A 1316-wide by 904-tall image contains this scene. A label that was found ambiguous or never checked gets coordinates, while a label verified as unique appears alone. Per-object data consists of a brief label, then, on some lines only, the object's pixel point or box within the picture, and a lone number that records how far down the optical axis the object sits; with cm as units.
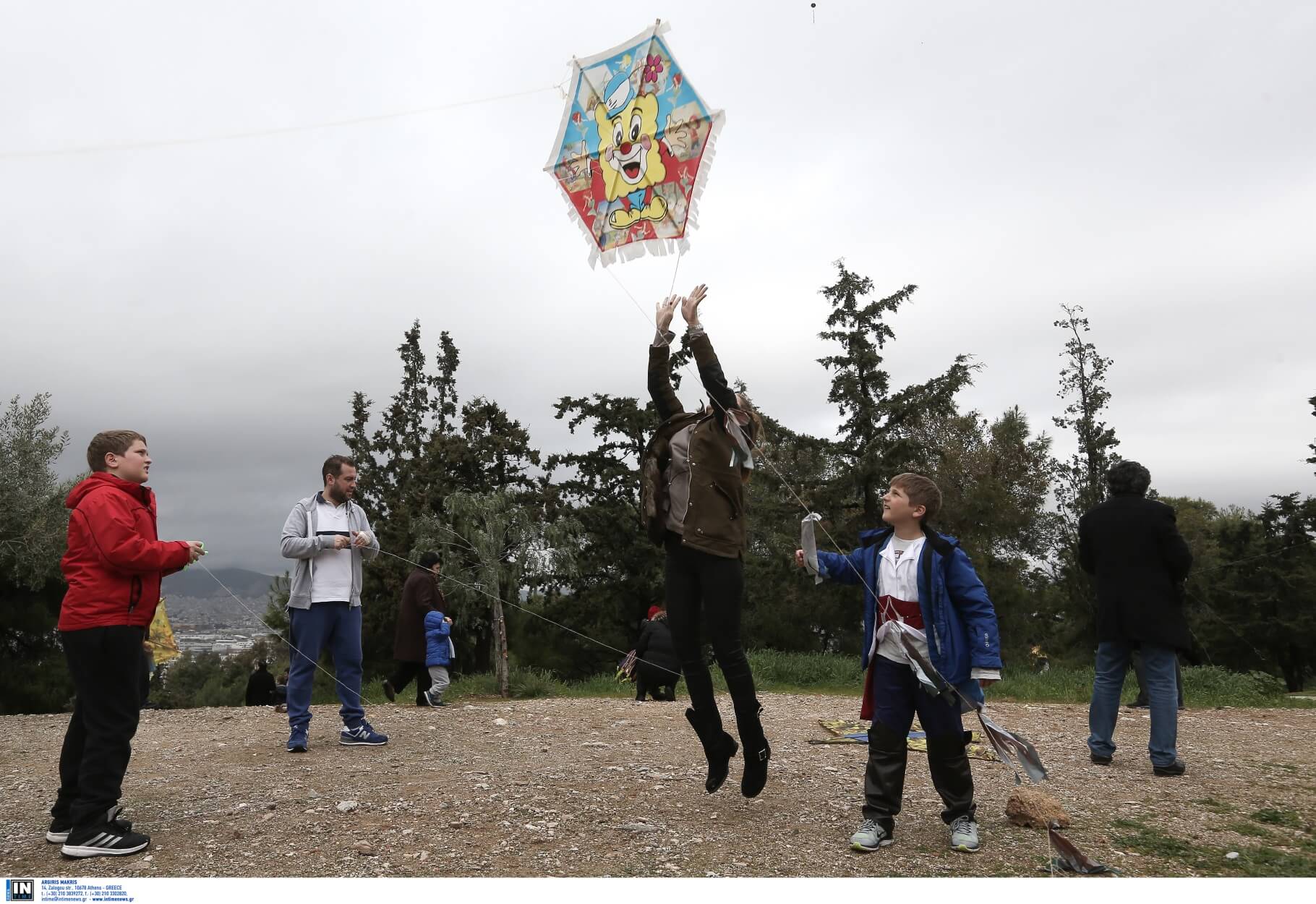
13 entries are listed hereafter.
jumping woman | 470
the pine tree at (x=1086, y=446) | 2666
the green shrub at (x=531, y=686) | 1312
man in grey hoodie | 651
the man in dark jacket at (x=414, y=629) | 1034
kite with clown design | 609
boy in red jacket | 411
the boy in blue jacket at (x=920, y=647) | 409
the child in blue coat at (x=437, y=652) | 1039
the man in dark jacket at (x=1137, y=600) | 608
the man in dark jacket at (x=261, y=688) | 1507
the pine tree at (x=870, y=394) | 2531
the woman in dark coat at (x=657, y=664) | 1127
